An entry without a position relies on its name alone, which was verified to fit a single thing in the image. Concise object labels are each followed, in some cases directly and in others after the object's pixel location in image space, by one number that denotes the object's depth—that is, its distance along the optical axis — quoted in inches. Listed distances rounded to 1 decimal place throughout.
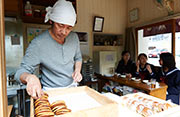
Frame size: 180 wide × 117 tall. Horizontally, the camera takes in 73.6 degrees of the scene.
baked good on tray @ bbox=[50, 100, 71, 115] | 19.8
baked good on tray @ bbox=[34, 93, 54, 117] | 18.2
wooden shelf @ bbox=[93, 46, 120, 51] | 147.0
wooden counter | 74.5
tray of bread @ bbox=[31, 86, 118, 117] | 18.4
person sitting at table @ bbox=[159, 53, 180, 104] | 79.0
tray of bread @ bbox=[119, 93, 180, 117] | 27.0
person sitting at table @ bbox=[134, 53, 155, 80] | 103.3
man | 35.5
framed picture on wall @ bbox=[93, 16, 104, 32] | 139.2
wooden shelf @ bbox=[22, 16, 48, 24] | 98.3
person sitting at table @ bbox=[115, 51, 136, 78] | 129.0
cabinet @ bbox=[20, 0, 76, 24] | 98.1
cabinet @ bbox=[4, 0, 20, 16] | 83.0
